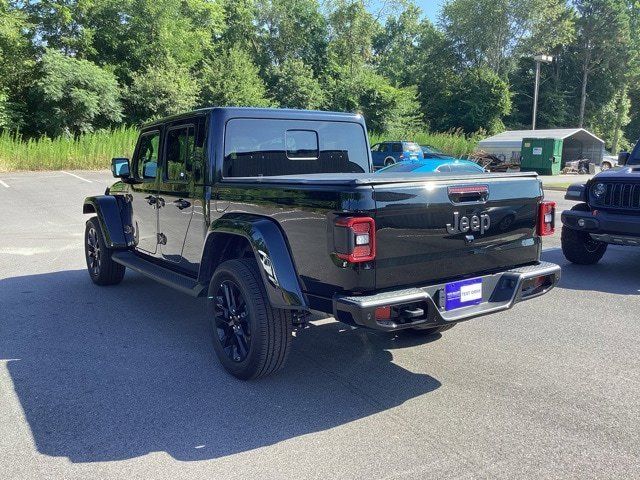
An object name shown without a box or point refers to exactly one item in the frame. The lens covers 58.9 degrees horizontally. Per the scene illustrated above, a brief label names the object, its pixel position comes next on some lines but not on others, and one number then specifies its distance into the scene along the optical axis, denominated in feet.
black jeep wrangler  22.84
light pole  110.83
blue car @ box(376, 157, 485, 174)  55.16
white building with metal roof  108.88
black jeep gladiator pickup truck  10.73
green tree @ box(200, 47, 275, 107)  116.78
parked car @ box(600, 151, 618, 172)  114.86
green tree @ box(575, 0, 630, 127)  172.76
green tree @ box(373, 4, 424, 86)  177.27
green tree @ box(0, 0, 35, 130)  95.20
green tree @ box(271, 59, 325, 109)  128.96
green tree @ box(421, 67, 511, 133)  155.94
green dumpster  98.27
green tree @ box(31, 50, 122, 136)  94.07
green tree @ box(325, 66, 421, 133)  129.59
